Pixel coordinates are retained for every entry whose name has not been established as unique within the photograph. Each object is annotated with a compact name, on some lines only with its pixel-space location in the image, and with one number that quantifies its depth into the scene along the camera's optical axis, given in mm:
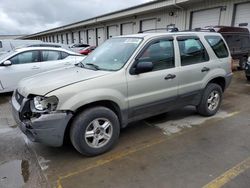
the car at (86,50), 17300
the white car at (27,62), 6914
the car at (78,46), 20681
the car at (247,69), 8433
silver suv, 3016
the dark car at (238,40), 9844
